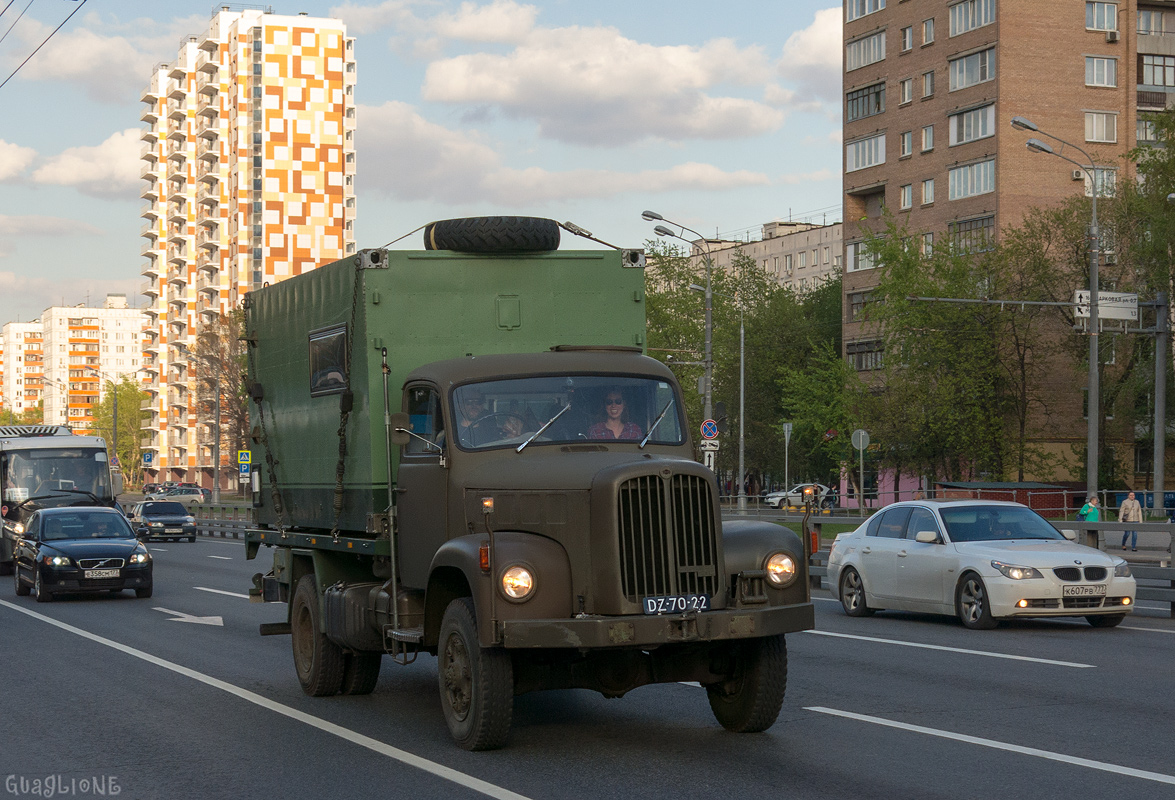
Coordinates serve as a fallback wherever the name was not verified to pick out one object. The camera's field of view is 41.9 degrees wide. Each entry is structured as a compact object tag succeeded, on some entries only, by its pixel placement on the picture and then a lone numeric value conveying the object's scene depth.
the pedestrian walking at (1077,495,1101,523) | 32.25
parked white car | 70.50
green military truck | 8.66
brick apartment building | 64.75
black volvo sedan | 22.91
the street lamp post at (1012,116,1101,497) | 34.50
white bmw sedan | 16.58
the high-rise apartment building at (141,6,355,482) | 129.12
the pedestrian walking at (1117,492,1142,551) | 33.62
